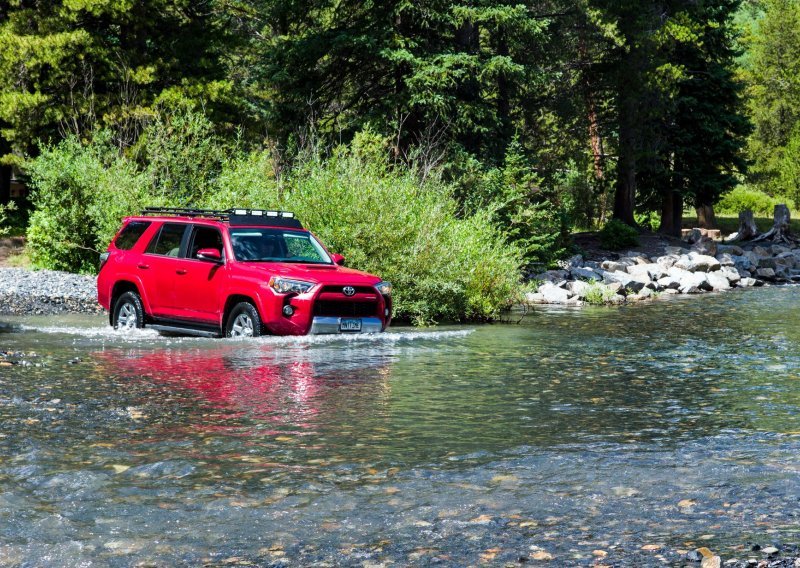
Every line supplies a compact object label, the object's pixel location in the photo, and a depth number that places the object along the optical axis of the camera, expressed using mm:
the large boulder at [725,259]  38469
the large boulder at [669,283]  33844
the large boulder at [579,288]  29750
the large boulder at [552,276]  32531
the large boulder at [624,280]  31672
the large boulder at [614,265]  35750
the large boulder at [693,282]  33781
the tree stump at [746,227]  46969
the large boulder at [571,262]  35469
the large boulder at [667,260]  37312
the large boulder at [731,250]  41812
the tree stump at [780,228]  45675
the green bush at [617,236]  41094
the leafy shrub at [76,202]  27953
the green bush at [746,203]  63656
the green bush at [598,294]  29062
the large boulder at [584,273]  33719
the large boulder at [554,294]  29469
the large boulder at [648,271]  34062
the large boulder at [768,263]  39375
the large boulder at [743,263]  38812
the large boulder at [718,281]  34853
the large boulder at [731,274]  36250
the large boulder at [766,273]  37812
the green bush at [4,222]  29008
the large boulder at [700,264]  36531
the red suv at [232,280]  16297
